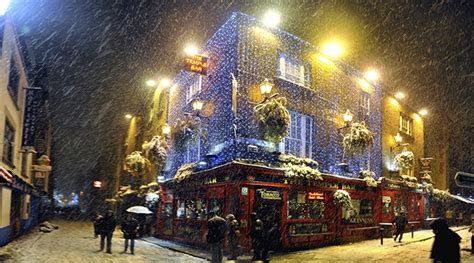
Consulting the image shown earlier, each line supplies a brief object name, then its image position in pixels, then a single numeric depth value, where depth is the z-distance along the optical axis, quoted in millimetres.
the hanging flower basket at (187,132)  19312
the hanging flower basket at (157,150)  23875
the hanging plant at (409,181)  26802
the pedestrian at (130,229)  15895
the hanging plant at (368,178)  21817
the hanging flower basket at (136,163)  27109
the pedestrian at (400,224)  20172
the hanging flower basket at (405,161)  25609
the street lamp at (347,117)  20016
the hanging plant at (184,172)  20098
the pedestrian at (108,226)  15875
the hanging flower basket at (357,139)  19641
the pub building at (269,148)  16686
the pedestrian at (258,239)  13602
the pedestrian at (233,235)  13789
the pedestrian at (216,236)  12164
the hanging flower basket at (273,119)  16031
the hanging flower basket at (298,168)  17297
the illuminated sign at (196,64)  18875
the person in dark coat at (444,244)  7020
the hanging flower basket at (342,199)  19250
